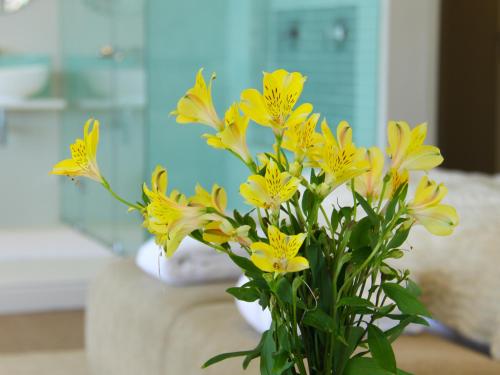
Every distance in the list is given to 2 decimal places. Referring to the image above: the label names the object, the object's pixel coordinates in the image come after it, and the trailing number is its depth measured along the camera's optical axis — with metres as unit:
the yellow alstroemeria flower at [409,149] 1.16
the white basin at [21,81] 5.27
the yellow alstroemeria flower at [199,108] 1.16
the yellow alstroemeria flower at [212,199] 1.17
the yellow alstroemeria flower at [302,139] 1.16
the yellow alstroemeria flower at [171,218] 1.11
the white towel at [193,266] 2.57
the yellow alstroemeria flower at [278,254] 1.08
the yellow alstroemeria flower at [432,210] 1.14
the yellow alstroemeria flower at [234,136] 1.15
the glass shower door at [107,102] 4.50
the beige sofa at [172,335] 2.01
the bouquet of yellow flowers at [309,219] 1.12
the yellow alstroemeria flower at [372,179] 1.19
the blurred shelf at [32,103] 5.26
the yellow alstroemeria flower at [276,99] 1.12
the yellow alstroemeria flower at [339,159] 1.13
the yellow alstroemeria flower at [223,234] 1.15
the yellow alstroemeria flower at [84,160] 1.16
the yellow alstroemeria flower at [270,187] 1.09
